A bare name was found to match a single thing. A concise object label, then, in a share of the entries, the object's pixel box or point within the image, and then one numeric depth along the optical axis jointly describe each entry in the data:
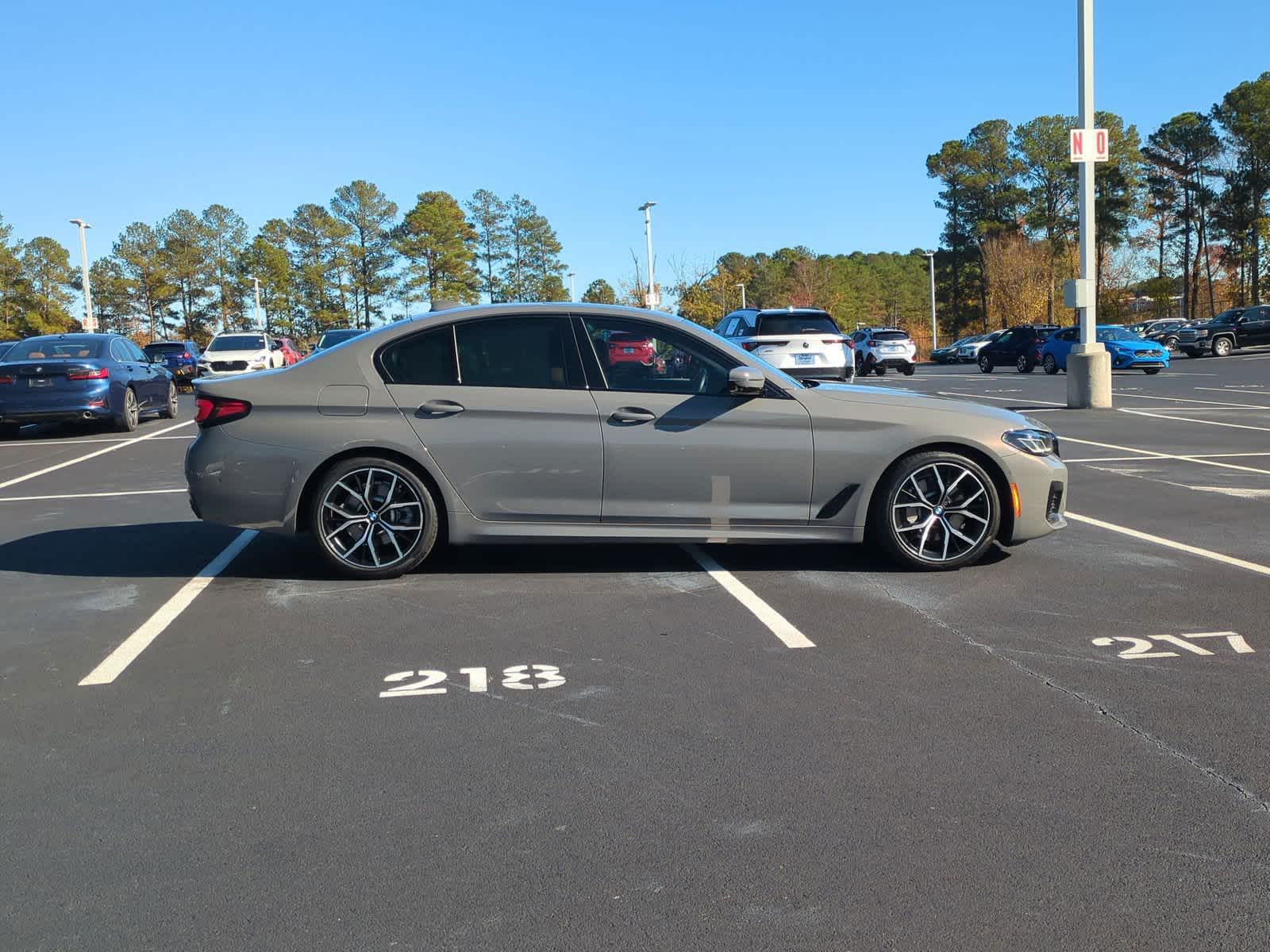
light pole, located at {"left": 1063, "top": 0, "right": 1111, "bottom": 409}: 16.92
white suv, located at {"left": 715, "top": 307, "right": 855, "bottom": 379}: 19.53
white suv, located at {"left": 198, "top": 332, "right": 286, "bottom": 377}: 34.19
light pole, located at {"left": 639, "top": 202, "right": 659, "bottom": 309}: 41.71
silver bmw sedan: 6.52
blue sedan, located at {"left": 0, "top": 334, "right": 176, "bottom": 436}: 16.45
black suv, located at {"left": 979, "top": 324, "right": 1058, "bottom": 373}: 38.16
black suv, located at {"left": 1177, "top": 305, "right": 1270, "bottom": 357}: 41.56
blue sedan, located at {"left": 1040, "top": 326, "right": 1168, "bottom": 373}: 32.34
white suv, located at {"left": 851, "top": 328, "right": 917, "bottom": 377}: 39.38
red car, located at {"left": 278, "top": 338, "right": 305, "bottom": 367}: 39.66
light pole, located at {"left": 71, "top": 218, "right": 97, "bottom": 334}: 48.72
